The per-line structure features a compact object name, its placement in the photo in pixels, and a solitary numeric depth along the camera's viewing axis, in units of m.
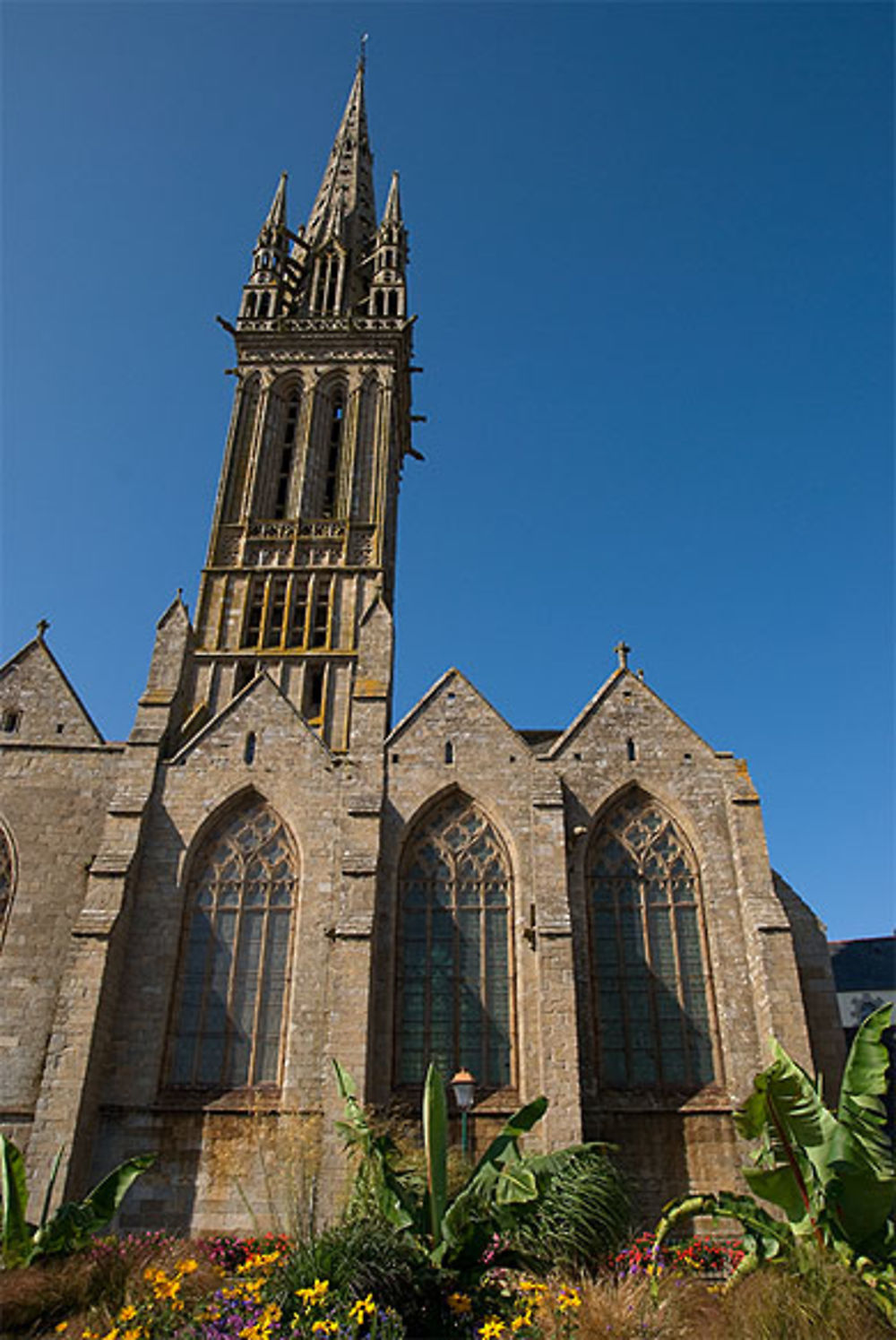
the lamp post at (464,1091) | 14.68
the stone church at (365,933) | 16.80
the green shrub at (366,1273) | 9.48
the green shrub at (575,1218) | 12.77
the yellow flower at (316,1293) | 8.92
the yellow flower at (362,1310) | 8.55
